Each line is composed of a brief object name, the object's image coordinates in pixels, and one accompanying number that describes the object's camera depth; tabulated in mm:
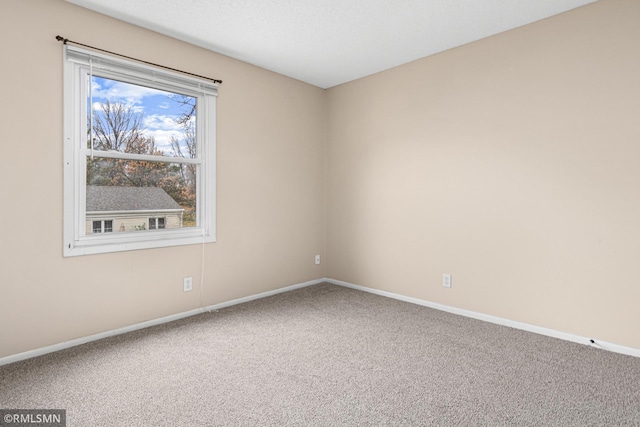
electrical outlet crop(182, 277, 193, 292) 3227
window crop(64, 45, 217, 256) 2592
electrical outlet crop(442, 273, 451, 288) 3393
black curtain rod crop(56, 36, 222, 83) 2471
